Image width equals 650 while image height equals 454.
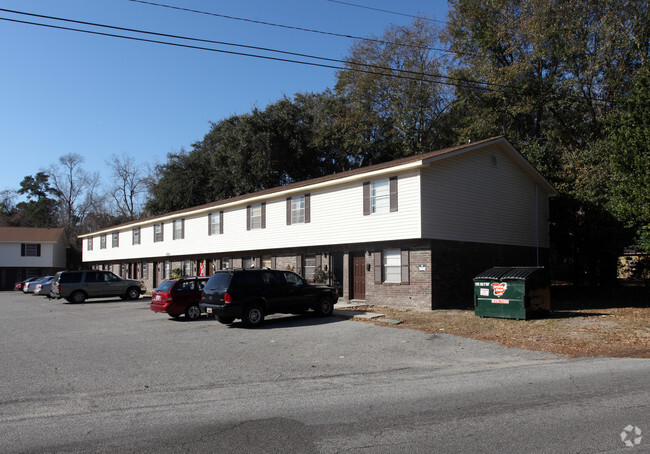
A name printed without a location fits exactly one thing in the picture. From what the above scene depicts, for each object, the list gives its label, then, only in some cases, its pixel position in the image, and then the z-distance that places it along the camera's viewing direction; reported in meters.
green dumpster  15.05
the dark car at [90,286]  27.72
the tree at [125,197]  69.50
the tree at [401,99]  35.47
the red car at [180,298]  17.19
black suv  14.55
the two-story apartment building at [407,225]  18.81
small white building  53.50
